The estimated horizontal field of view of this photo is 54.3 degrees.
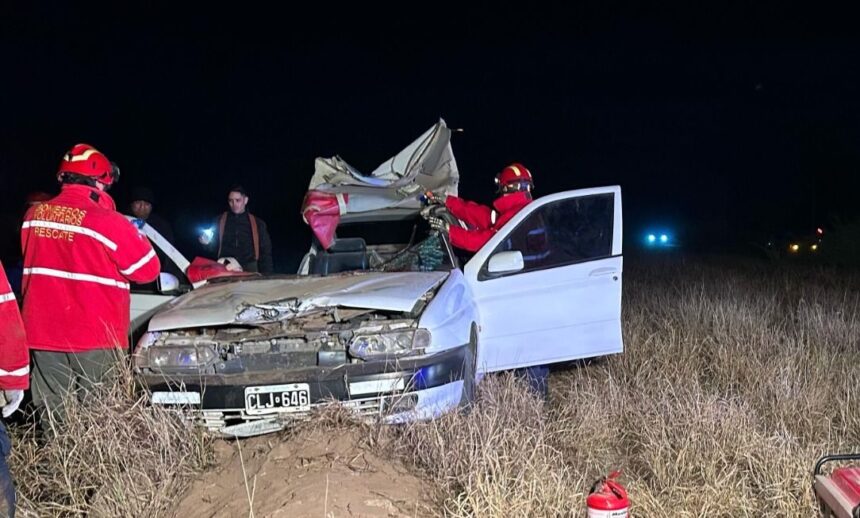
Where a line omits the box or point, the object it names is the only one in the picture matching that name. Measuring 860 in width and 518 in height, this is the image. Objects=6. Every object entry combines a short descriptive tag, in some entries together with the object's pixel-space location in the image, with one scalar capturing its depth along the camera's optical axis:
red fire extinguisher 3.25
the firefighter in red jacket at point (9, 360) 3.42
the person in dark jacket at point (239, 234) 7.60
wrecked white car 4.44
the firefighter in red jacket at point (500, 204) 6.64
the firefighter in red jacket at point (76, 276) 4.55
